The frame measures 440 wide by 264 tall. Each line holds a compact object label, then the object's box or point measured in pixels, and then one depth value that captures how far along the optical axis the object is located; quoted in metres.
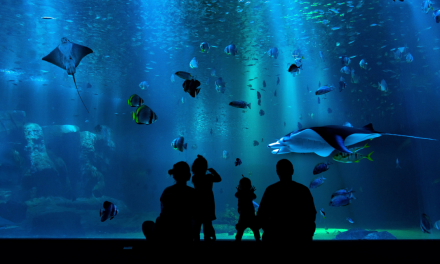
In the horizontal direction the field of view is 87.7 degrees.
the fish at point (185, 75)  6.56
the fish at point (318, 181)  7.01
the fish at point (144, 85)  10.32
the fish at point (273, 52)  9.00
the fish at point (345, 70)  9.53
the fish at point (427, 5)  7.23
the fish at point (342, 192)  6.70
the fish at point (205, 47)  7.91
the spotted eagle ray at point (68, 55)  5.46
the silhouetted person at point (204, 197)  3.57
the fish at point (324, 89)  7.61
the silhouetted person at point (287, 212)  2.71
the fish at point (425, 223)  6.82
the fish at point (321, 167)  5.90
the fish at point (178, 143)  6.71
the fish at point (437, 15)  6.86
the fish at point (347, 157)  5.27
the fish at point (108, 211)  5.09
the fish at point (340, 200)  6.69
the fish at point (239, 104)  7.14
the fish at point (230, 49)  7.96
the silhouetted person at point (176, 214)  2.91
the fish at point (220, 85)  9.97
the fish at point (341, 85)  9.50
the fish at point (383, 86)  9.42
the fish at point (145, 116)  5.16
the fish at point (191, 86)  5.47
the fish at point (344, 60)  8.76
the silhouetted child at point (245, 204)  3.79
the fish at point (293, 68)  7.02
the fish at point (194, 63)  8.70
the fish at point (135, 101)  5.88
